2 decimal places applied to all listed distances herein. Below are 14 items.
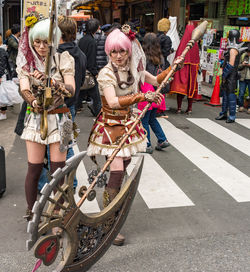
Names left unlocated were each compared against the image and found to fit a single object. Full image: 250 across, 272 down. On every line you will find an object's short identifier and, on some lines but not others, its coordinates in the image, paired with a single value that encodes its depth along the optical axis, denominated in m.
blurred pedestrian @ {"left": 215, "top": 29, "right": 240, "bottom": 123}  7.90
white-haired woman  2.98
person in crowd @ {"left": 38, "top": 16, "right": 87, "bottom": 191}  3.78
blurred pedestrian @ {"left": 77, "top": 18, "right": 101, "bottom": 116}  7.75
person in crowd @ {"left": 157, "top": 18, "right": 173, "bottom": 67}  8.15
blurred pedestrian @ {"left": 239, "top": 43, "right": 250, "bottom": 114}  8.75
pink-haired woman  3.15
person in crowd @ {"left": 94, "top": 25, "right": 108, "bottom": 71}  7.89
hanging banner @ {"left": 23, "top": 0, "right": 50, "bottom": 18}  8.05
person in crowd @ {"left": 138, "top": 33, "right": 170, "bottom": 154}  5.97
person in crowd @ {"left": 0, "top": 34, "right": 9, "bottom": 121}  7.37
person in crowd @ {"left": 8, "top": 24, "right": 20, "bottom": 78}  10.34
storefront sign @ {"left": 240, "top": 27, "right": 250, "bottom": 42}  10.07
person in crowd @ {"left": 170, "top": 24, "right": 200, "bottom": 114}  8.64
